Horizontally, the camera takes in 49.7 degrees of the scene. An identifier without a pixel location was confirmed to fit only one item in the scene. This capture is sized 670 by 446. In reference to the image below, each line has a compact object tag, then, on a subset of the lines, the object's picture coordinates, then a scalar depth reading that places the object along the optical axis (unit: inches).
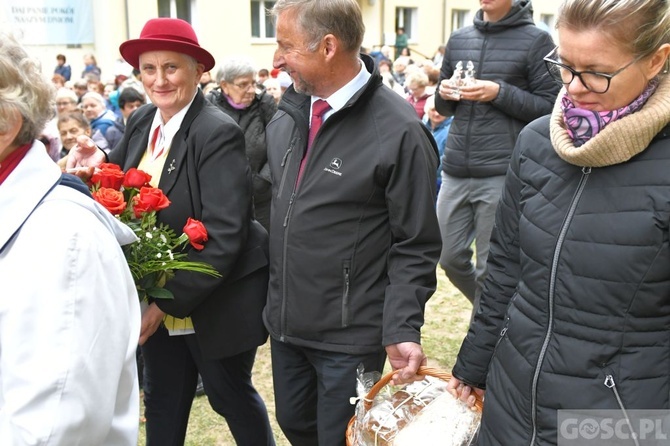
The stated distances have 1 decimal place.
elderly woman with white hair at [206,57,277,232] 209.0
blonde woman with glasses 67.4
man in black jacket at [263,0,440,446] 97.7
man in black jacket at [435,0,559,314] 157.2
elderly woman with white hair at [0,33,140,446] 58.6
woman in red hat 109.3
